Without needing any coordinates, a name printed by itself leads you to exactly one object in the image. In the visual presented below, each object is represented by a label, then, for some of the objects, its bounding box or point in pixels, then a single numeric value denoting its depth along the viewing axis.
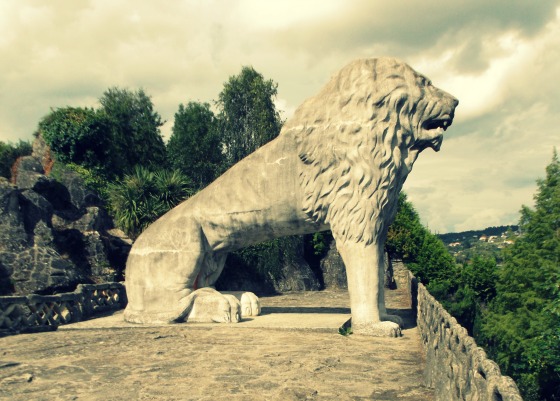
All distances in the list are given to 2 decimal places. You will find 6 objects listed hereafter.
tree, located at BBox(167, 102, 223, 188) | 21.30
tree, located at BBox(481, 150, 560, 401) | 15.25
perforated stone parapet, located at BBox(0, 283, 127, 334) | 7.79
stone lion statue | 6.73
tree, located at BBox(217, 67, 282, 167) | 19.84
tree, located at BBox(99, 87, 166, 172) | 23.75
